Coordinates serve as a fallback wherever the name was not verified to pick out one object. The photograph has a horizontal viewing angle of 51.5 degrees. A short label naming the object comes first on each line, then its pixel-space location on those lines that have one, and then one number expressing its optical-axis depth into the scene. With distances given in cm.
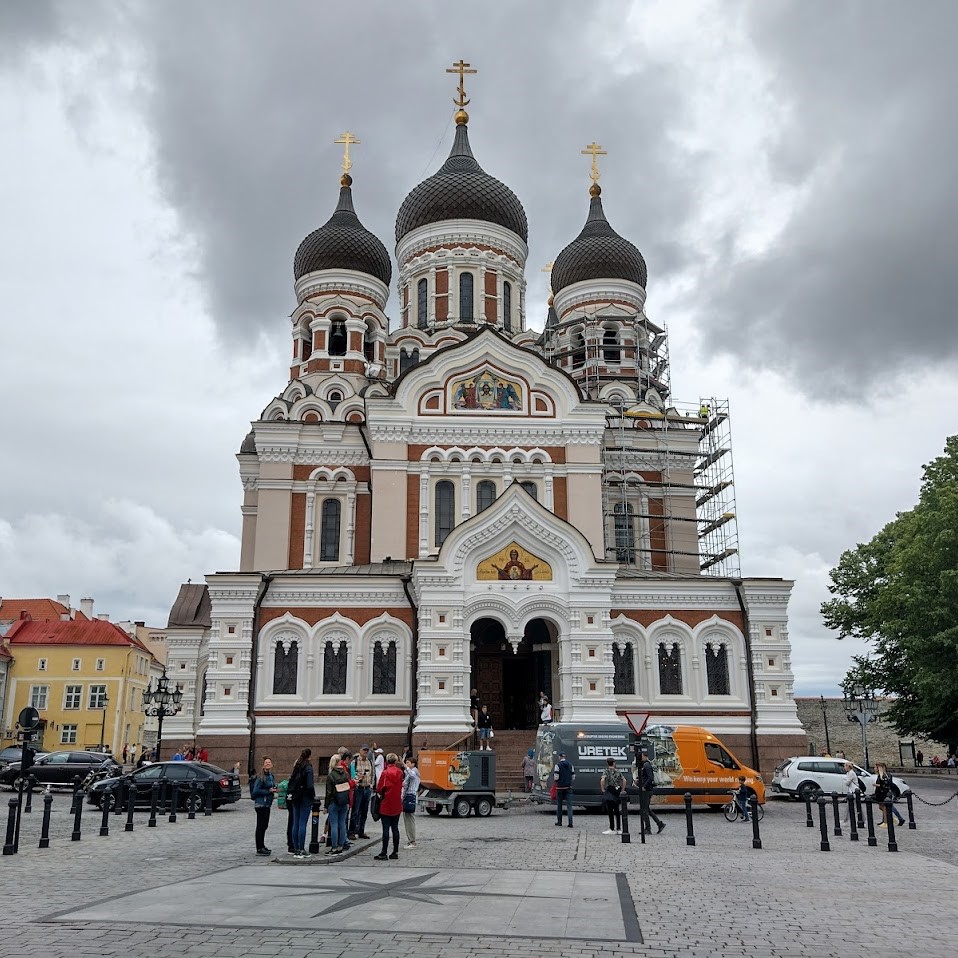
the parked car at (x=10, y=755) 3114
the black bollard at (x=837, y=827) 1719
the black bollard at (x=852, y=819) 1688
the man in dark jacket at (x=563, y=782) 1886
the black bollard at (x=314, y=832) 1405
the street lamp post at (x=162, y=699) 2634
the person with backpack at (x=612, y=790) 1770
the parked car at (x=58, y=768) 2875
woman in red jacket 1373
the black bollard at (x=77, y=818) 1603
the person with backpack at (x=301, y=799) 1348
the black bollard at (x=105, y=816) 1695
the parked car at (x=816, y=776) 2483
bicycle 2061
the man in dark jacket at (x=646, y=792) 1684
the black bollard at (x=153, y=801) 1859
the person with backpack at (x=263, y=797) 1395
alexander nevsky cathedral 2812
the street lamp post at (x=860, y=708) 2742
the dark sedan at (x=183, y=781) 2127
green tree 3115
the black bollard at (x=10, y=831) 1409
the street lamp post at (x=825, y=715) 4290
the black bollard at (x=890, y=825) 1525
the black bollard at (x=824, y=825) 1526
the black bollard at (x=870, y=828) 1575
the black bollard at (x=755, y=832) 1522
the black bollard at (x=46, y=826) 1488
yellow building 5353
